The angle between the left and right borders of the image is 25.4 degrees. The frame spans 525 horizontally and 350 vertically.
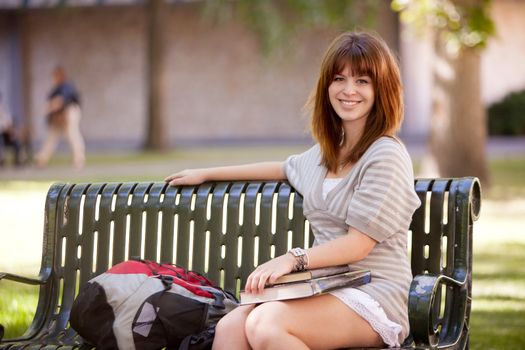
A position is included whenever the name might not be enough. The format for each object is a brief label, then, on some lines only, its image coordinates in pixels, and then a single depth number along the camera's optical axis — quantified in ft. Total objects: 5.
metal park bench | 15.11
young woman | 13.08
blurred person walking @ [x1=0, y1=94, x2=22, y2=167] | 73.51
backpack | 13.87
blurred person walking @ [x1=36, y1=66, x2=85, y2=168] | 73.46
